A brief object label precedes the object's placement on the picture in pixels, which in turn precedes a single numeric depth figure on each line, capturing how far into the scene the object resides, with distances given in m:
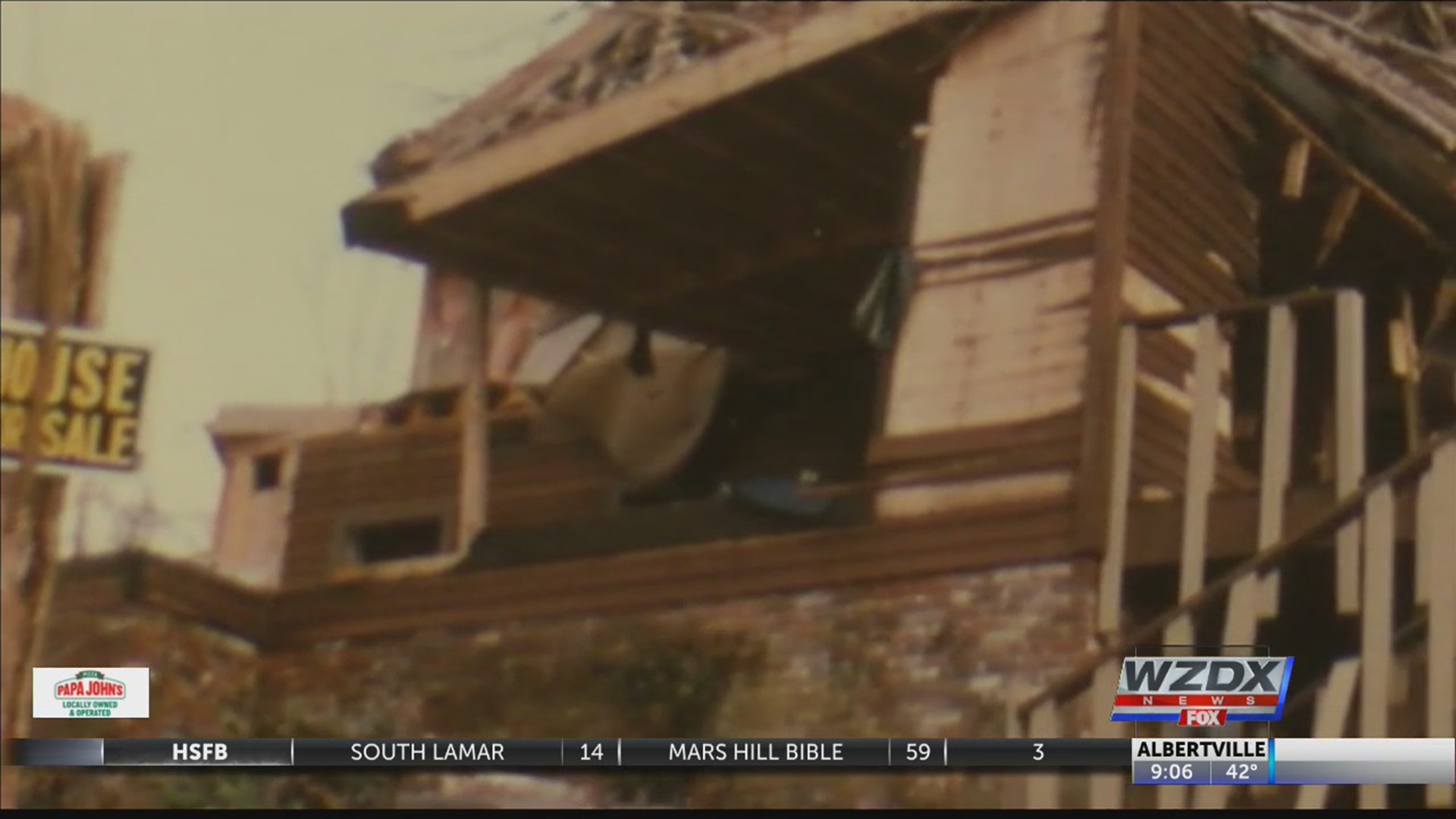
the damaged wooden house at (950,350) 19.66
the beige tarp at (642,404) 27.98
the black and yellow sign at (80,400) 18.34
